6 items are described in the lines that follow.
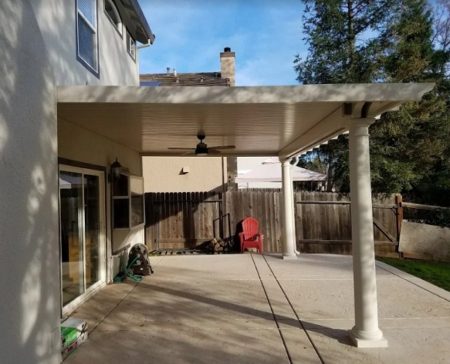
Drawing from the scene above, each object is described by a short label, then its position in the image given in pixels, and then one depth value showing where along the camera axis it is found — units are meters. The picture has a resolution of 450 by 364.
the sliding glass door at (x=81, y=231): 5.97
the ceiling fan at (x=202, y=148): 7.24
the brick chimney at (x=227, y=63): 18.64
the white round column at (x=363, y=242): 4.67
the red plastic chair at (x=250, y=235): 12.19
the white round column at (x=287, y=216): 10.20
